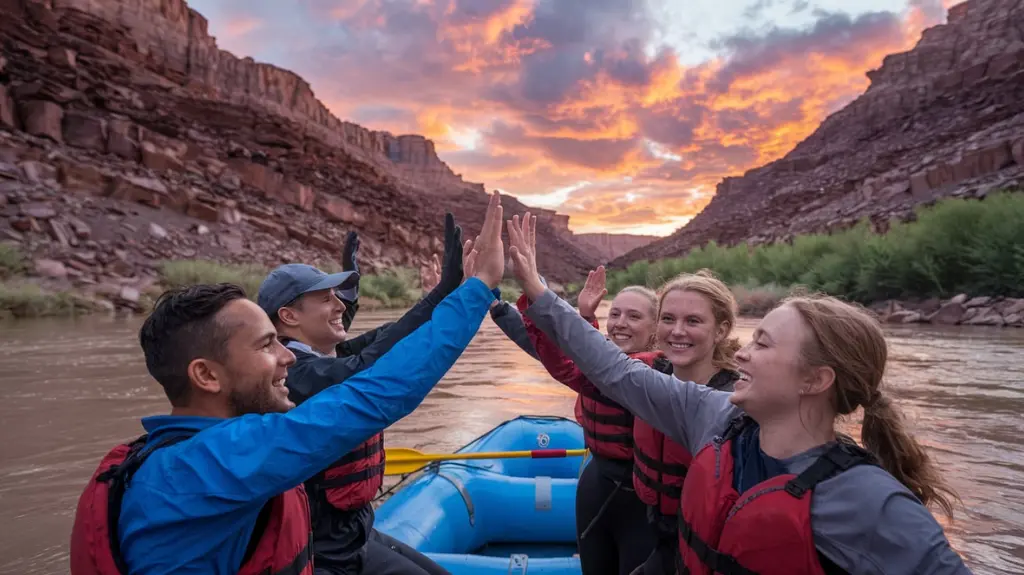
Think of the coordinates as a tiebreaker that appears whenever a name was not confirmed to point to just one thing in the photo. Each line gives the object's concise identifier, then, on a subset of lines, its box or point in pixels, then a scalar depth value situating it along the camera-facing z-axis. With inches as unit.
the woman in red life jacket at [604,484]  90.2
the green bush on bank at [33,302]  474.6
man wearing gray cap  71.7
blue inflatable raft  110.0
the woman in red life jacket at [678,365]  76.5
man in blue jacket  39.3
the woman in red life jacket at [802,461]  42.7
